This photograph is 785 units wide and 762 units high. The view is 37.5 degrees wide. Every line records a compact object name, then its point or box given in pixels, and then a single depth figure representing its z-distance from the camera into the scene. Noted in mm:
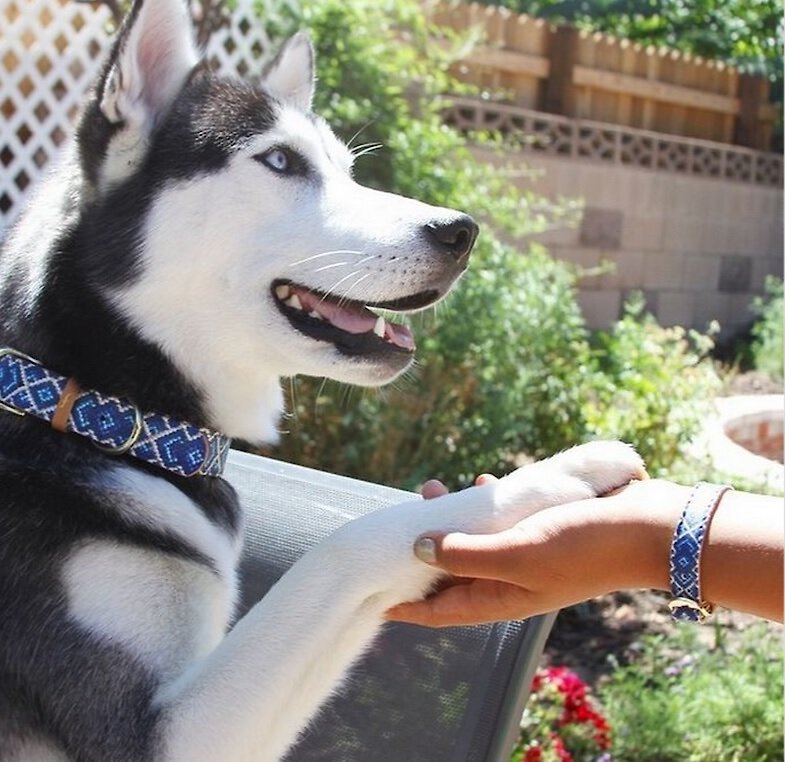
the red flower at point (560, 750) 2525
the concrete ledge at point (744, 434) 4203
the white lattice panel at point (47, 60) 4691
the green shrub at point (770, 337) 7082
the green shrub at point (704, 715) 2693
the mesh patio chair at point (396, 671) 1481
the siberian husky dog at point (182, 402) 1361
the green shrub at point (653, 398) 4113
